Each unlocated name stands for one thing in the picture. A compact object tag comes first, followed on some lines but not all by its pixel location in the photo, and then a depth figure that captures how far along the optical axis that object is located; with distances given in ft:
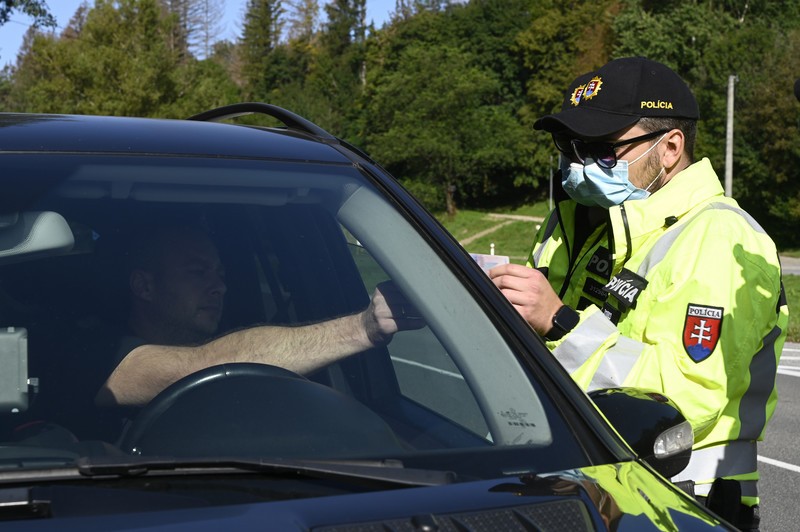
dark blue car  5.27
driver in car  6.39
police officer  8.57
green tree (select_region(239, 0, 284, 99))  414.82
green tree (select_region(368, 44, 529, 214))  262.47
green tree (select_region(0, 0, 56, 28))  89.45
